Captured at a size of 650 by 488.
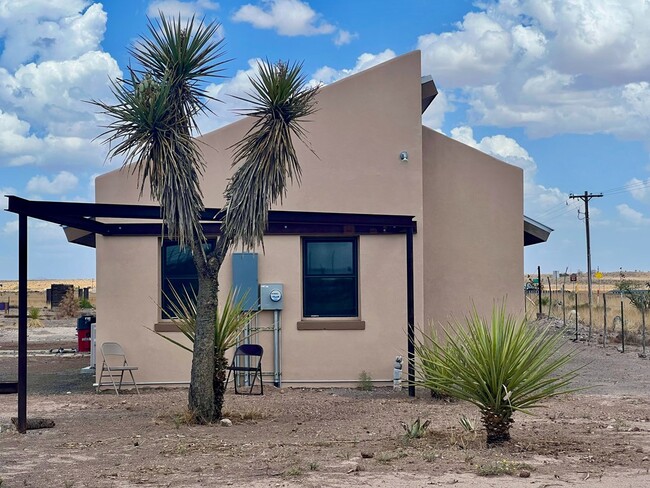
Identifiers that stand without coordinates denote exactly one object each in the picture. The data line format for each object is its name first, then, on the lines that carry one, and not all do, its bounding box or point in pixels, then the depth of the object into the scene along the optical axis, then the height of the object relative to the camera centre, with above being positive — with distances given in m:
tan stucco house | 15.20 +0.75
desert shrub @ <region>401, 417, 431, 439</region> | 9.60 -1.40
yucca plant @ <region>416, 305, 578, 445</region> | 9.05 -0.71
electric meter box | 15.01 +0.07
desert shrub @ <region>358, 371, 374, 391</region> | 14.99 -1.36
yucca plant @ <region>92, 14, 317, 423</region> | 10.91 +1.78
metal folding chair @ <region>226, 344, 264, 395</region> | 13.57 -0.94
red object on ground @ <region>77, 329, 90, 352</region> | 20.58 -0.87
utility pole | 43.17 +4.86
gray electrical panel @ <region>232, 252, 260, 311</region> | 15.04 +0.42
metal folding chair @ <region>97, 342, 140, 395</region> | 14.88 -1.07
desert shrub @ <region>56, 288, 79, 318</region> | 42.94 -0.24
